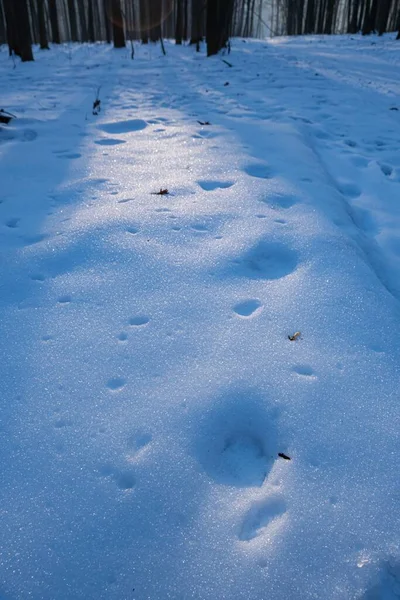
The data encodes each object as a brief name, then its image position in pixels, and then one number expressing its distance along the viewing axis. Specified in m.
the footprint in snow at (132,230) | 2.00
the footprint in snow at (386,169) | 2.99
